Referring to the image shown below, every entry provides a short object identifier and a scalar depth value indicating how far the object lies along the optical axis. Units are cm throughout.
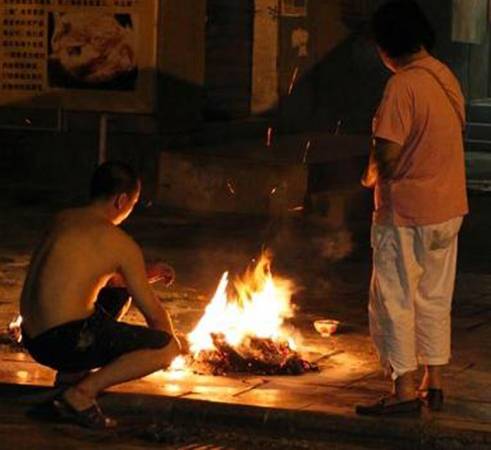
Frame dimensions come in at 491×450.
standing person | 1064
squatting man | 1054
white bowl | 1390
